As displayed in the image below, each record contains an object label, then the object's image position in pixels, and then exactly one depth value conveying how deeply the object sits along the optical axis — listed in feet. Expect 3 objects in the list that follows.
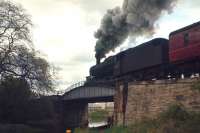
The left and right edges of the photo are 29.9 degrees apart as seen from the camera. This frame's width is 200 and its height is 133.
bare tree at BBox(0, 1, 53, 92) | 108.58
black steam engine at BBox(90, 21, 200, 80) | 80.02
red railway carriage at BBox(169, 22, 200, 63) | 78.23
